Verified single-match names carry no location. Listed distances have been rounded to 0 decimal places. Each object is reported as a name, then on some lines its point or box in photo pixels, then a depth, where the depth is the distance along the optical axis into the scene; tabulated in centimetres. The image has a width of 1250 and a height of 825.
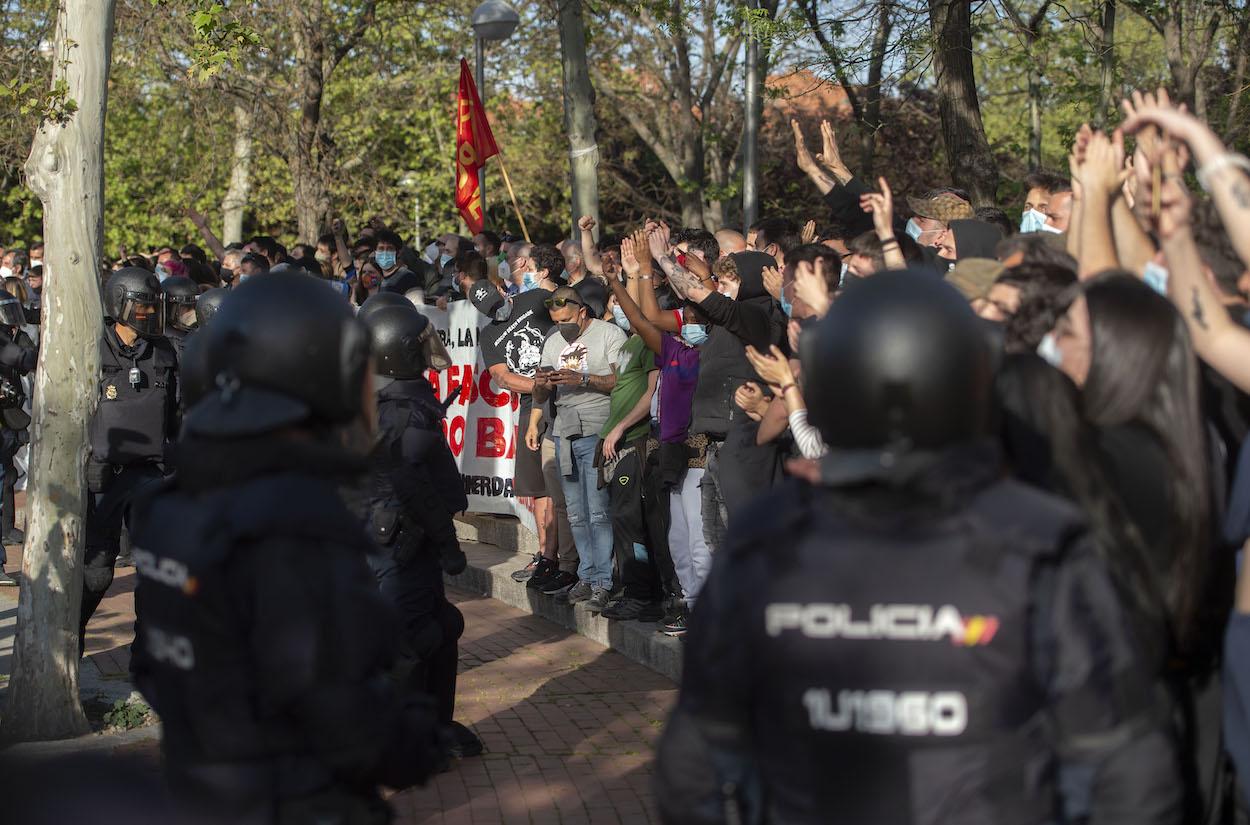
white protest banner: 1117
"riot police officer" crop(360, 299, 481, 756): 604
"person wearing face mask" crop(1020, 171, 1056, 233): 770
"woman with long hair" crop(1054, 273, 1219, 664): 291
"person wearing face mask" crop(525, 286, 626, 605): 900
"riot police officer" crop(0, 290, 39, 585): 1067
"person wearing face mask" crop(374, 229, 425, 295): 1362
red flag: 1448
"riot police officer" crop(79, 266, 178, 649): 803
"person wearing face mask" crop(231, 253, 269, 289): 1373
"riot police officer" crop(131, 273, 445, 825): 276
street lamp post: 1435
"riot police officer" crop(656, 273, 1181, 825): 235
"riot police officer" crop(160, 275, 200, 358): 952
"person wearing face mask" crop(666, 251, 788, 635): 707
